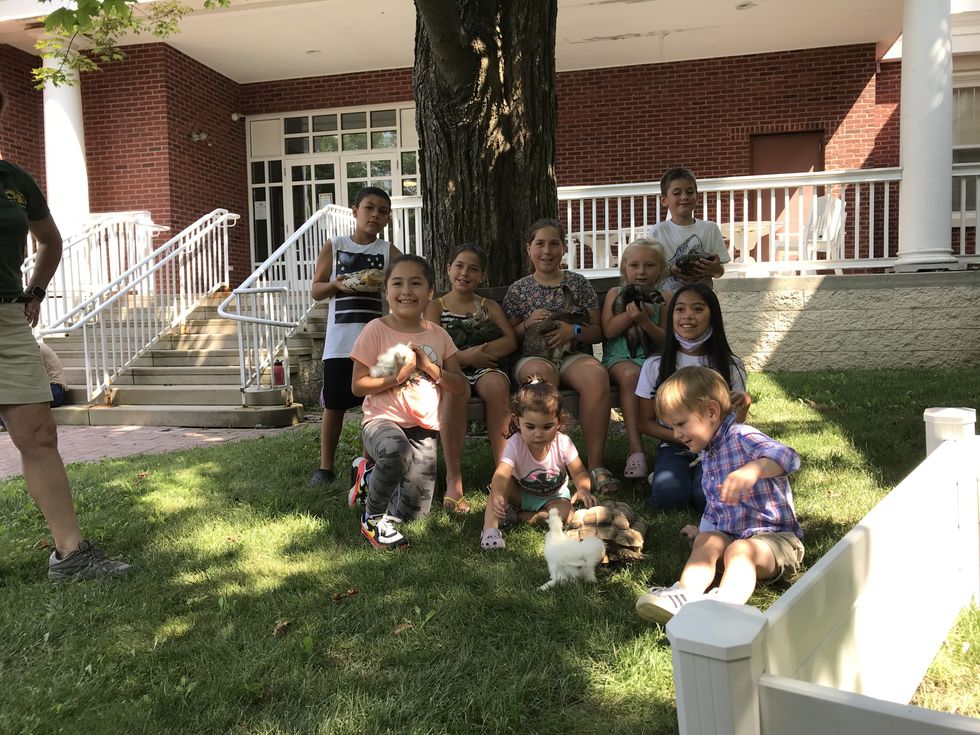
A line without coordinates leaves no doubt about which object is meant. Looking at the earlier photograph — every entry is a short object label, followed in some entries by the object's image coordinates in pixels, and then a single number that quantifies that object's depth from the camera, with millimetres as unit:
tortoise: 2961
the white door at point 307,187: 13773
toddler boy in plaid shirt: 2525
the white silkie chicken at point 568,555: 2746
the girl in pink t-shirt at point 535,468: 3295
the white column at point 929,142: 8547
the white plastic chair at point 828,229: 9039
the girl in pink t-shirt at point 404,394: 3506
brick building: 12172
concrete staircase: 7633
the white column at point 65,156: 11430
